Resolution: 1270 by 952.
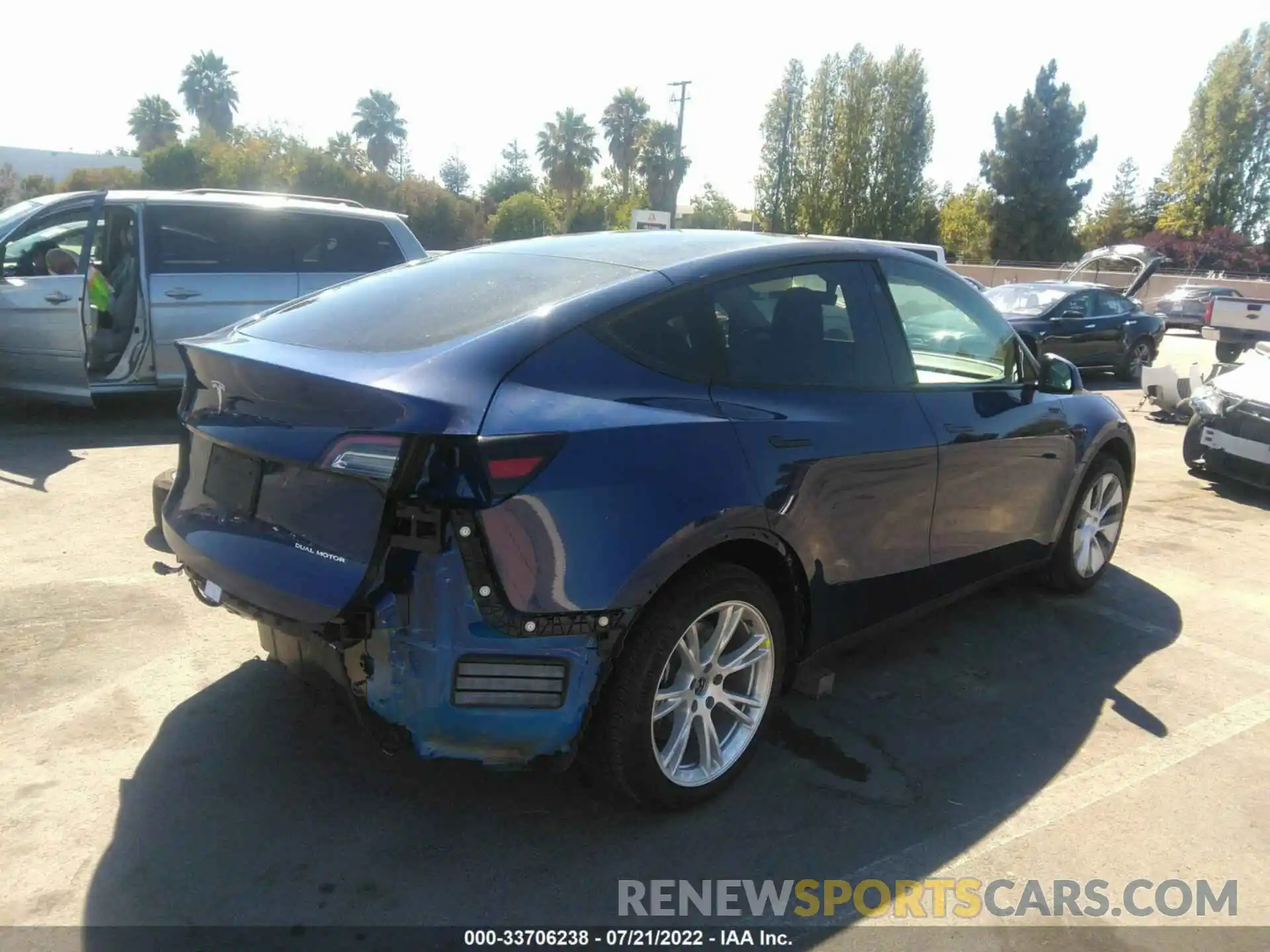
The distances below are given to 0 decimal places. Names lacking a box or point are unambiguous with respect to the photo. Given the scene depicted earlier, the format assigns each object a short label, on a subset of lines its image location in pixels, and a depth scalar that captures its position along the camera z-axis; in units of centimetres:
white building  6581
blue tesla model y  251
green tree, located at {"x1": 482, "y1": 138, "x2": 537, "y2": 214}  7300
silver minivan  748
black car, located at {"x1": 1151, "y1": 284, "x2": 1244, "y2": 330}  2842
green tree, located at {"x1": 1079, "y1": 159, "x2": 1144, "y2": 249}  5684
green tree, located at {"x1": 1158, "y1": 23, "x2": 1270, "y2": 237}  5169
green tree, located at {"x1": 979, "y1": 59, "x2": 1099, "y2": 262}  5391
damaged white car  740
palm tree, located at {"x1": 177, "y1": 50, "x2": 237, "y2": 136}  8569
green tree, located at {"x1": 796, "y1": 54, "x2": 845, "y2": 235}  5525
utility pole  4156
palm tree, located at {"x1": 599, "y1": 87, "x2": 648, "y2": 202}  7238
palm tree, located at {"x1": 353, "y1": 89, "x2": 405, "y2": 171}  8019
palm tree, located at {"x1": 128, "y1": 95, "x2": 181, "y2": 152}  7869
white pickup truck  1820
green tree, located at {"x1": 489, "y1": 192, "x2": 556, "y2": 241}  4944
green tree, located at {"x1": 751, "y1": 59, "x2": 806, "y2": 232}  5612
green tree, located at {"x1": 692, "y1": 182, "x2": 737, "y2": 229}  5875
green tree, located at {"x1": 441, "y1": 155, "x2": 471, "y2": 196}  9088
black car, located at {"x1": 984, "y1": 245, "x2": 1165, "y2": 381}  1430
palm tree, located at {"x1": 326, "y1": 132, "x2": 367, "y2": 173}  5681
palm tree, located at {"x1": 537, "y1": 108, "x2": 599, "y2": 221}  7325
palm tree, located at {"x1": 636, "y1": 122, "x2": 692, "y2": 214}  6382
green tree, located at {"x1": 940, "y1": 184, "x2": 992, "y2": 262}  5612
